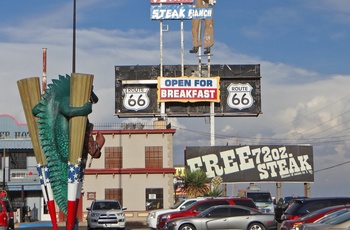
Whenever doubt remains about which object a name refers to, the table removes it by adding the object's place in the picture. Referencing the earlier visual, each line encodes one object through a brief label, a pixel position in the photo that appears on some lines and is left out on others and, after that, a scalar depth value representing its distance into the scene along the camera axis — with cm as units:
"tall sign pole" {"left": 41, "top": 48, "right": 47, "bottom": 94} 4772
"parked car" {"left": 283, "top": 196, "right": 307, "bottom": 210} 4346
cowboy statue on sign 5666
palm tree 4956
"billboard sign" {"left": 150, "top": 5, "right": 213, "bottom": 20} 5678
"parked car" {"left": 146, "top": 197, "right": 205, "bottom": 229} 3316
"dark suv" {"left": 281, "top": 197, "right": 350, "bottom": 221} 2439
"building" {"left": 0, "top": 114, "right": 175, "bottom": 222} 4828
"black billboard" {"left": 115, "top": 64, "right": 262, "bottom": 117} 5762
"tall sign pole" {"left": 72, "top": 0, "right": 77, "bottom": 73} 3172
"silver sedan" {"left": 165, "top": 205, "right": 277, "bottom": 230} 2708
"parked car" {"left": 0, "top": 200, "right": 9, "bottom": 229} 2632
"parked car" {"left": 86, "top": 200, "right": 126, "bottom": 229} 3381
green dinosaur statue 2522
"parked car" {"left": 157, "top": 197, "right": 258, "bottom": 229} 2988
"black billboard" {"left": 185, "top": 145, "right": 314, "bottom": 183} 5450
